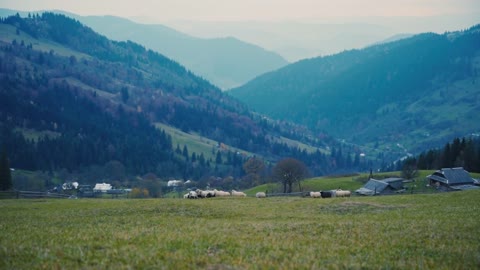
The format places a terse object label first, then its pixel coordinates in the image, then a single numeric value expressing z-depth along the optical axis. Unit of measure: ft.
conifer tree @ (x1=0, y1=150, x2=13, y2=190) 302.04
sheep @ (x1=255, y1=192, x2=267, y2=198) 226.38
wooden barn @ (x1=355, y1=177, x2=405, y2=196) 317.63
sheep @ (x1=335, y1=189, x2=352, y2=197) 215.33
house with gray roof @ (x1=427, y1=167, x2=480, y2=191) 323.43
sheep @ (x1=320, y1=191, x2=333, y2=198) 207.21
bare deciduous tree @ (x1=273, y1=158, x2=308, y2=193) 362.33
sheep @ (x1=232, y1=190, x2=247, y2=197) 225.97
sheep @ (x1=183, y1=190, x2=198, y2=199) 207.66
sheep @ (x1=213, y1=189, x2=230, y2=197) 219.06
